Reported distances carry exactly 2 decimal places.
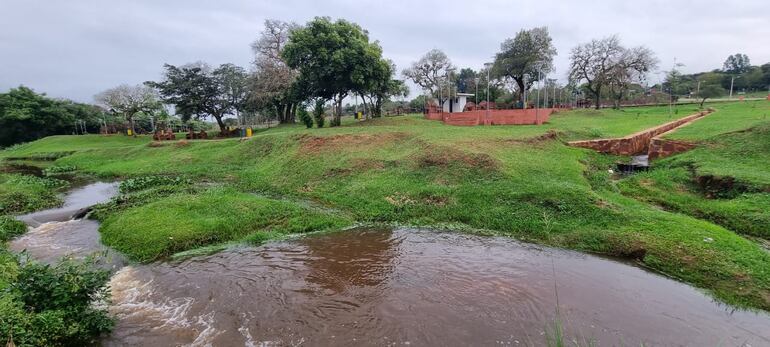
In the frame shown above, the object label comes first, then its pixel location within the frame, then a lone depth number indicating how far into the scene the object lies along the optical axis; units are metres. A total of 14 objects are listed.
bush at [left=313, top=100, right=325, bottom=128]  34.00
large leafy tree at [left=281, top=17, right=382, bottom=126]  29.25
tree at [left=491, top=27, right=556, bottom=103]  46.00
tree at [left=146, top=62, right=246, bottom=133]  39.56
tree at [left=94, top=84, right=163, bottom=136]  43.50
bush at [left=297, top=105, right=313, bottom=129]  34.56
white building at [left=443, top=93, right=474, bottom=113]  48.69
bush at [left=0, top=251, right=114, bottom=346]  5.68
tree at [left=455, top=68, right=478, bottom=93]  59.55
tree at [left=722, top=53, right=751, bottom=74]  92.44
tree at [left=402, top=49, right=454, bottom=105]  52.53
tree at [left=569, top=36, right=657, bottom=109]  46.72
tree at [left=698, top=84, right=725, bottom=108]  51.03
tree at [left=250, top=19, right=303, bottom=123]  38.12
